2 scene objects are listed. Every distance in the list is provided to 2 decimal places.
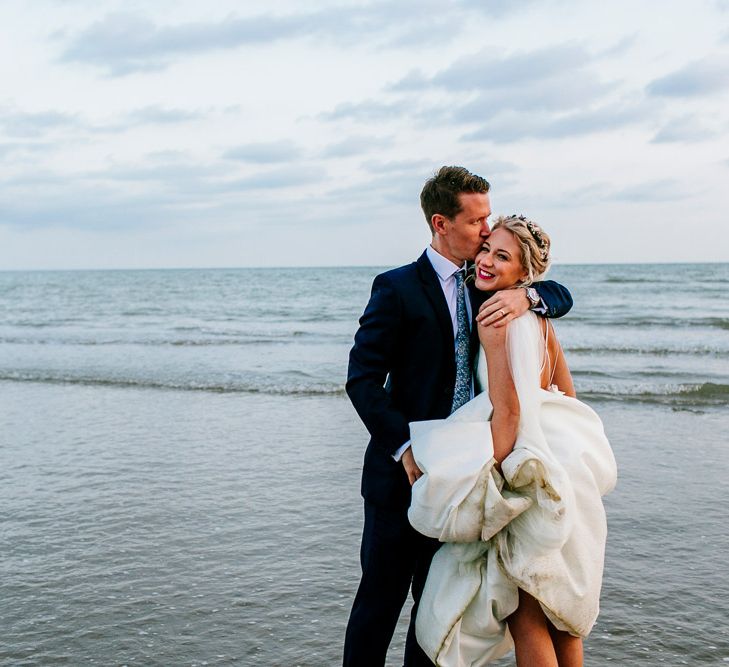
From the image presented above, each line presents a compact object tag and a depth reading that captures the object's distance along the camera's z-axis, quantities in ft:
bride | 8.71
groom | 9.47
